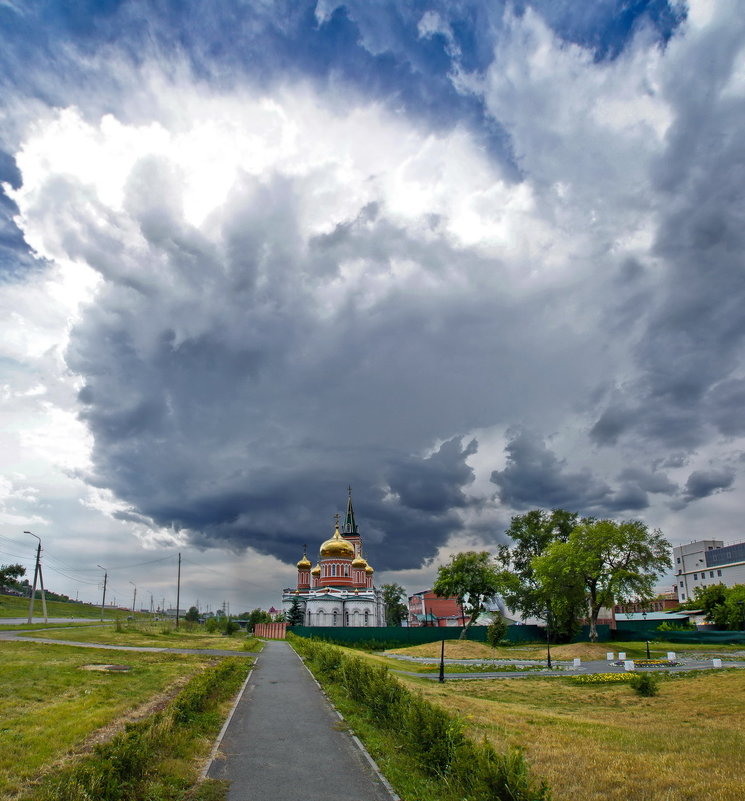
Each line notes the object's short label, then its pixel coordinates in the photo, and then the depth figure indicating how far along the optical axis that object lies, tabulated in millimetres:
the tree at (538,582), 52812
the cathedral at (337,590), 78875
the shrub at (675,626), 62616
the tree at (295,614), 81625
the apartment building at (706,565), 90100
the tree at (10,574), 92812
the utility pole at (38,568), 53688
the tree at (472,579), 58344
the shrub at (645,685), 20422
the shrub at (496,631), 43281
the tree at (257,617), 83694
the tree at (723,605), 59438
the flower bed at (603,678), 25181
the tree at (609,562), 48219
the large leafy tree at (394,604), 110812
